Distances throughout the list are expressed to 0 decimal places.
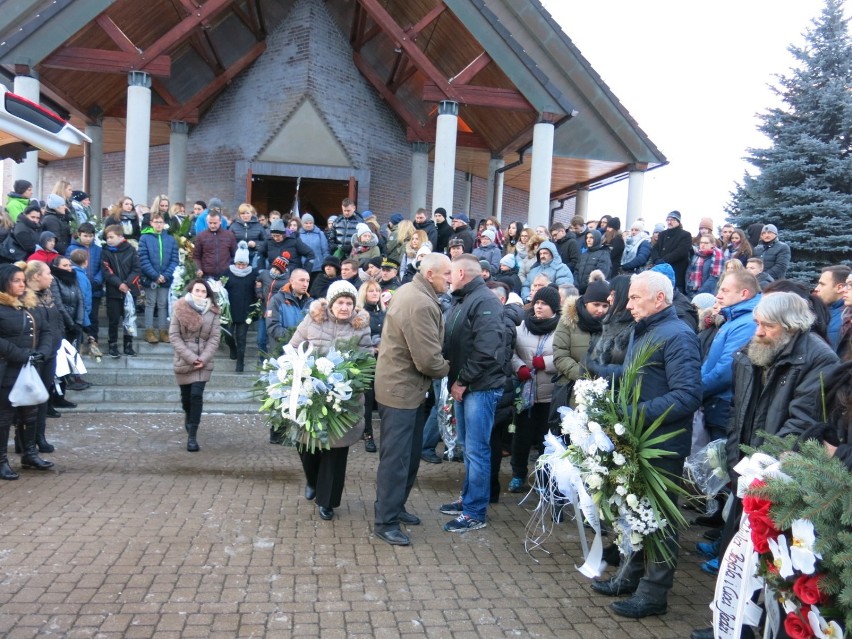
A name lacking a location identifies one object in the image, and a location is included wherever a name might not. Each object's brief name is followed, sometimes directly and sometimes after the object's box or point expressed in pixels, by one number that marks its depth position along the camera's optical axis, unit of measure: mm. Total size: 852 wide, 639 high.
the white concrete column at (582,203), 23908
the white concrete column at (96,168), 18047
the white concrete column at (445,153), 14750
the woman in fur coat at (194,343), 7777
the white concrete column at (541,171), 15078
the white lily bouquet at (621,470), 4270
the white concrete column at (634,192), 18594
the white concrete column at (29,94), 13281
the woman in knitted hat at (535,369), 6676
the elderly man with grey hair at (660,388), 4297
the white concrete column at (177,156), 17828
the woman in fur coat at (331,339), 5734
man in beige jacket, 5254
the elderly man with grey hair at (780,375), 3936
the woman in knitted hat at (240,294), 10219
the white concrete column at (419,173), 18672
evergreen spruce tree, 15570
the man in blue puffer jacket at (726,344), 5236
